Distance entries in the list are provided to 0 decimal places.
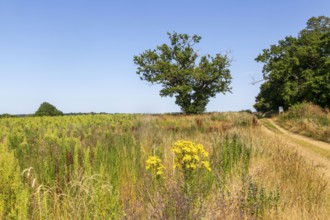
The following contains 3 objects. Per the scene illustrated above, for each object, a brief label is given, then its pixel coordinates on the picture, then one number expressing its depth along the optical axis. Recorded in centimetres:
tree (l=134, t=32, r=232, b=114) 3631
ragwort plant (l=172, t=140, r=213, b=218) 416
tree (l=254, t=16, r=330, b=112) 3375
